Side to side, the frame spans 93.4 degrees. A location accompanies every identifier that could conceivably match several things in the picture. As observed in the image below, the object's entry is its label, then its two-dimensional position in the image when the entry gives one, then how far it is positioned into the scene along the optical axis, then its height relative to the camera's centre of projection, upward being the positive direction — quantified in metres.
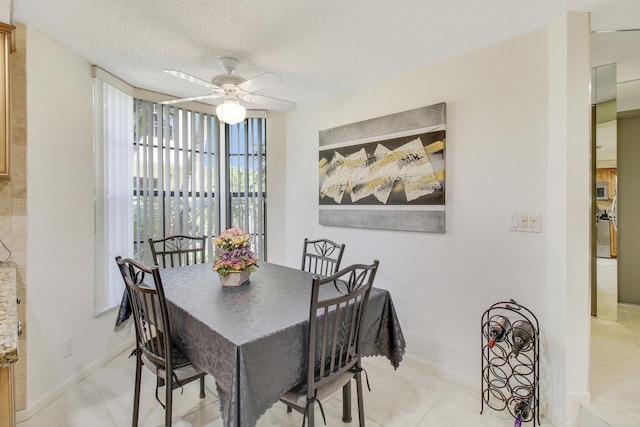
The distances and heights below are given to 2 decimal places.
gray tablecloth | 1.16 -0.54
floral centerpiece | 1.90 -0.29
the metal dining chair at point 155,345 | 1.42 -0.70
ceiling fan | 1.93 +0.85
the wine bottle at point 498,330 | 1.85 -0.75
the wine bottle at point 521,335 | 1.75 -0.74
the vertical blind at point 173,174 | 2.99 +0.41
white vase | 1.90 -0.42
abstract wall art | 2.32 +0.34
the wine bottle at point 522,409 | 1.73 -1.16
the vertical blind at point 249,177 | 3.61 +0.42
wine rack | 1.79 -0.98
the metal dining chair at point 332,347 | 1.30 -0.65
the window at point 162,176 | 2.57 +0.38
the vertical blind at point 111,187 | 2.49 +0.22
